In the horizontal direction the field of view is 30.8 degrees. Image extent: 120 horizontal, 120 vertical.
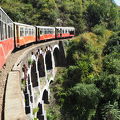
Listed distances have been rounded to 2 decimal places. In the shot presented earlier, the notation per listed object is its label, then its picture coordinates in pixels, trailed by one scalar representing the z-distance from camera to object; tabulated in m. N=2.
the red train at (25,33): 7.27
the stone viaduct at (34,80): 4.17
